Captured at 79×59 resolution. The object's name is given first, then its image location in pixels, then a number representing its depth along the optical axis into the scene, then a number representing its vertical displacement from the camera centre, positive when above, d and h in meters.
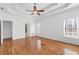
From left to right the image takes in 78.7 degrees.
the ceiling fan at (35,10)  1.52 +0.58
